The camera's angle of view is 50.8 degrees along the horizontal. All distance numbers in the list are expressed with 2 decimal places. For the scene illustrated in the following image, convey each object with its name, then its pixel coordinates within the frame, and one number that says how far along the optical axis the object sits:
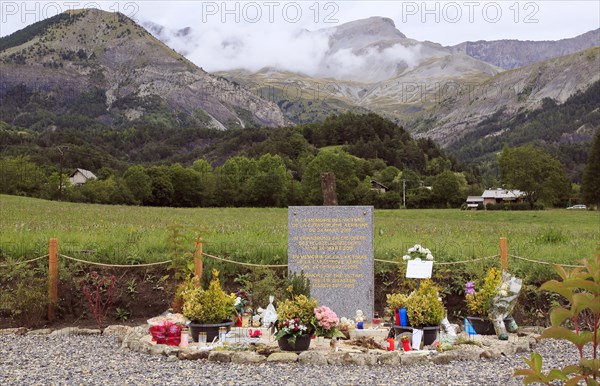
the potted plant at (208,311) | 12.95
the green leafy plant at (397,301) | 13.18
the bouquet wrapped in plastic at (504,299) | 13.75
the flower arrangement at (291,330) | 11.87
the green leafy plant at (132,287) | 17.09
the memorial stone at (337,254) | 15.70
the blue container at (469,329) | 14.09
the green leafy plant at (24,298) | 15.20
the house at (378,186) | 120.35
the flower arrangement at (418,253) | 15.03
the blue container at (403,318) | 13.03
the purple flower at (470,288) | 14.55
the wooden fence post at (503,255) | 16.22
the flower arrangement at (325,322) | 12.38
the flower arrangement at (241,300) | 14.54
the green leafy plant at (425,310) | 12.70
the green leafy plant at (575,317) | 2.71
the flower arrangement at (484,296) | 13.95
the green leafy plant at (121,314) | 16.29
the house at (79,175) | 128.50
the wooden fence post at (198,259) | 16.28
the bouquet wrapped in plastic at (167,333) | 12.96
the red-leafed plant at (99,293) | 15.57
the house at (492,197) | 135.95
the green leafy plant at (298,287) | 13.59
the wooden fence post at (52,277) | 16.02
